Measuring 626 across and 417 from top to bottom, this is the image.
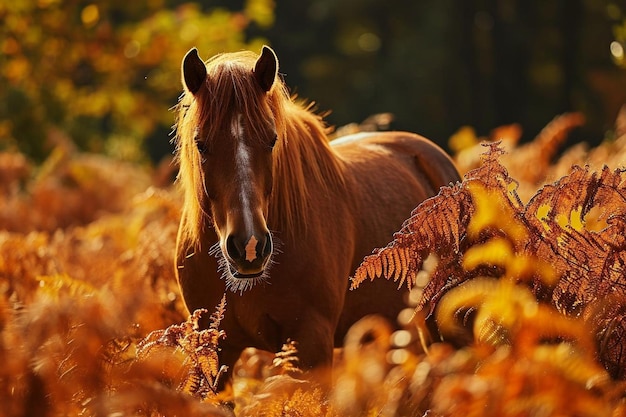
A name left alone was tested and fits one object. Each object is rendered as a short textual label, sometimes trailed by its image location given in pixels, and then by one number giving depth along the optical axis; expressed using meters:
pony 8.41
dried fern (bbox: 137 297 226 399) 7.45
